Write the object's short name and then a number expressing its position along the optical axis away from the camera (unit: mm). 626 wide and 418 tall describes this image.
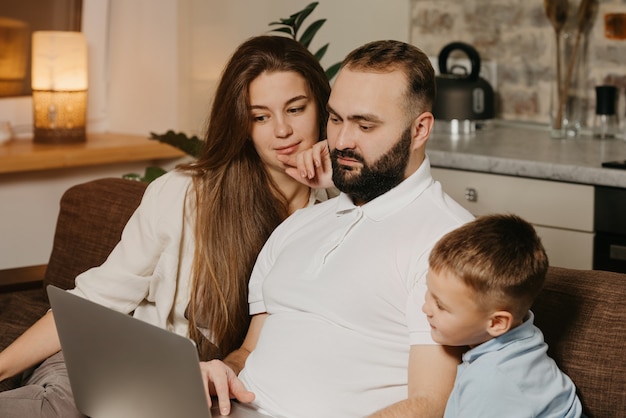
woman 2146
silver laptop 1541
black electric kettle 3619
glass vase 3551
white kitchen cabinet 2916
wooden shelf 3596
